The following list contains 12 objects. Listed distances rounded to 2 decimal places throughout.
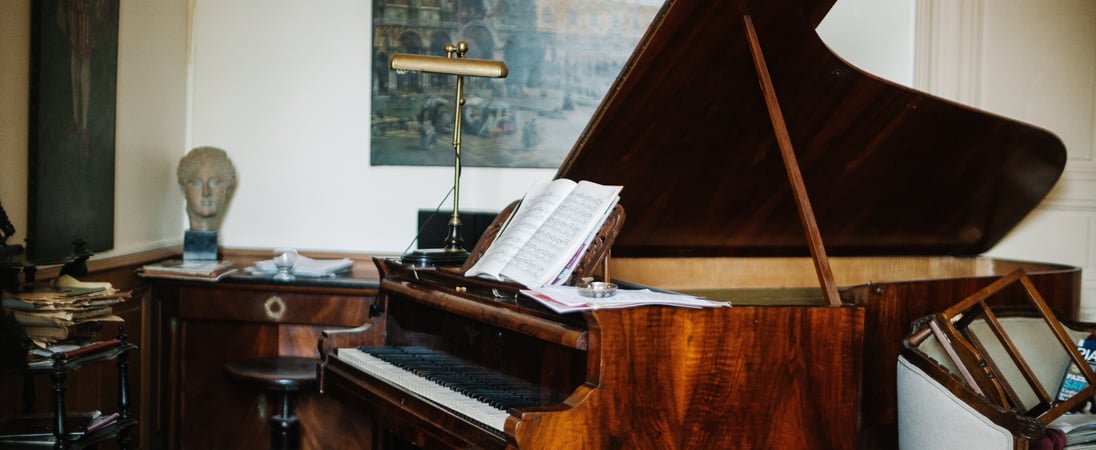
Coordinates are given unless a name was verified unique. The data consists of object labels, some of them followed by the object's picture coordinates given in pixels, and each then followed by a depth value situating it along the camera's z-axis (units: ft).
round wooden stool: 11.49
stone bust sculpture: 13.75
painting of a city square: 14.76
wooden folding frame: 9.15
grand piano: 6.75
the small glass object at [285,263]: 12.98
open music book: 7.66
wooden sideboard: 12.91
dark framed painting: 10.67
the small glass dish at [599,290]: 6.90
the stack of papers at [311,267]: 13.03
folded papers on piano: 6.54
